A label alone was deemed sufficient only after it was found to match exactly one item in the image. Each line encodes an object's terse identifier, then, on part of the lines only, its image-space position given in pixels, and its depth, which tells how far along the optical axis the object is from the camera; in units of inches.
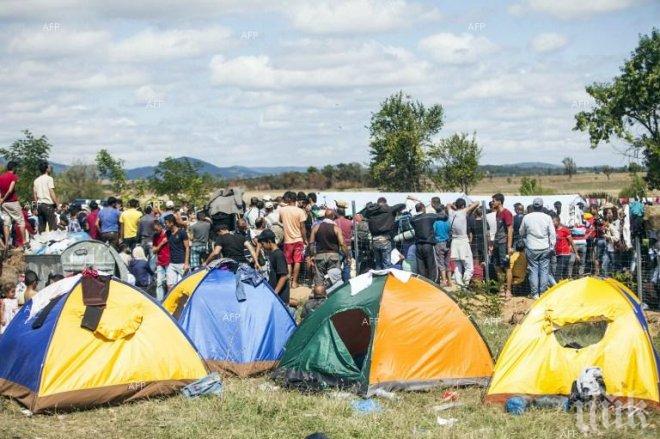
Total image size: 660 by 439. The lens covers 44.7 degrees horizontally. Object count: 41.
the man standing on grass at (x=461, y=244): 610.9
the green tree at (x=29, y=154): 956.6
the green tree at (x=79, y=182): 2141.4
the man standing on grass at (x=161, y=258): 595.5
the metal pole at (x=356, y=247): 650.8
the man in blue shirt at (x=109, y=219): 678.8
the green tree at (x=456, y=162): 2080.5
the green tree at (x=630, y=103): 1537.9
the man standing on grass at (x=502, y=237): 607.8
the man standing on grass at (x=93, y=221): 687.7
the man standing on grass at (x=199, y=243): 612.7
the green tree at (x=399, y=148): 2001.7
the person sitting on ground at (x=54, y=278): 462.0
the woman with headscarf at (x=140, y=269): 570.9
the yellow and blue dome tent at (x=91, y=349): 343.3
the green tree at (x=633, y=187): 1604.3
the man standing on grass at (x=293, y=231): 607.5
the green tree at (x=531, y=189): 1977.7
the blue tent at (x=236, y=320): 409.4
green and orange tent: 364.2
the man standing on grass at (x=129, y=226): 669.3
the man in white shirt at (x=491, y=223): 654.5
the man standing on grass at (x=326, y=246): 556.1
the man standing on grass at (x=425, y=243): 593.9
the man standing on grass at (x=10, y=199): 599.5
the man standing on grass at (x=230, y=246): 492.7
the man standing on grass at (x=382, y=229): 616.1
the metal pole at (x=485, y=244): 603.2
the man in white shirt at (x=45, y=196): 634.8
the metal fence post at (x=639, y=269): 506.6
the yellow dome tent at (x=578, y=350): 324.8
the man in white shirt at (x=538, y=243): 554.3
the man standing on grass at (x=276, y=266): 464.8
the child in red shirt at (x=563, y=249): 605.6
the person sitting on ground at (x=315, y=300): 429.1
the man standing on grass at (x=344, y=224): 650.2
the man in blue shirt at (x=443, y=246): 624.1
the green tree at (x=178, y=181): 1384.1
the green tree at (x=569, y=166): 4547.2
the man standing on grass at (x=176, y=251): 578.2
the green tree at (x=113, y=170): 1549.0
